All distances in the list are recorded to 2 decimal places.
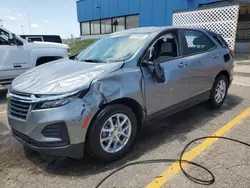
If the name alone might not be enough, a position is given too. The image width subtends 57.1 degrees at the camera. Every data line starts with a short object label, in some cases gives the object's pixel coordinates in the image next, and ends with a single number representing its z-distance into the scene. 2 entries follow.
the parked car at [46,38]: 14.37
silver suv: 2.56
